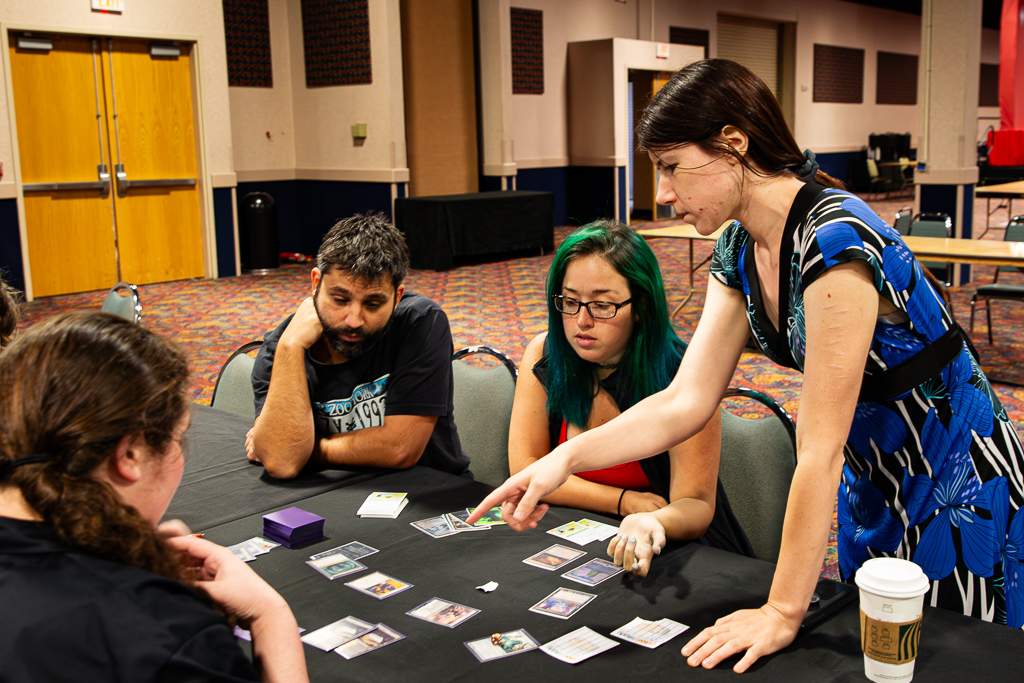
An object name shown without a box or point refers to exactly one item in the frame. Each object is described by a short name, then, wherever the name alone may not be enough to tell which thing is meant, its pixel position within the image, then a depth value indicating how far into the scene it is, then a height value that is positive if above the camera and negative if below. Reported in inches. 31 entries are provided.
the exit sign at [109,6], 337.1 +80.9
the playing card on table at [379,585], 60.9 -25.8
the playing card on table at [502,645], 52.4 -25.9
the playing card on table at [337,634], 54.6 -26.1
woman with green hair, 76.7 -14.7
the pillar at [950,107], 311.4 +32.8
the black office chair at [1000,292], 218.4 -23.1
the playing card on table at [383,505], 75.6 -25.1
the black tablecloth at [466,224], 394.6 -6.0
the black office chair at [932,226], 262.1 -7.7
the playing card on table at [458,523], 71.9 -25.4
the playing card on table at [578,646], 51.9 -25.9
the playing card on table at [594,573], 61.8 -25.6
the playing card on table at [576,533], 69.1 -25.5
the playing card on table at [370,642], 53.5 -26.0
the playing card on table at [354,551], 67.4 -25.7
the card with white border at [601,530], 69.6 -25.4
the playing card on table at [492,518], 73.0 -25.4
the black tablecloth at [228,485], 78.7 -25.6
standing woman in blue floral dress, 49.1 -11.0
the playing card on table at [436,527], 71.1 -25.4
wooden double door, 334.3 +22.7
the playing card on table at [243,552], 67.9 -25.8
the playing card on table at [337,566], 64.3 -25.7
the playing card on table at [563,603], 57.2 -25.7
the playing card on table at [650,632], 53.4 -25.8
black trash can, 398.3 -7.4
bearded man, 87.1 -16.4
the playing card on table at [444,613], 56.6 -25.8
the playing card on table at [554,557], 64.4 -25.6
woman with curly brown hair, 33.0 -11.7
